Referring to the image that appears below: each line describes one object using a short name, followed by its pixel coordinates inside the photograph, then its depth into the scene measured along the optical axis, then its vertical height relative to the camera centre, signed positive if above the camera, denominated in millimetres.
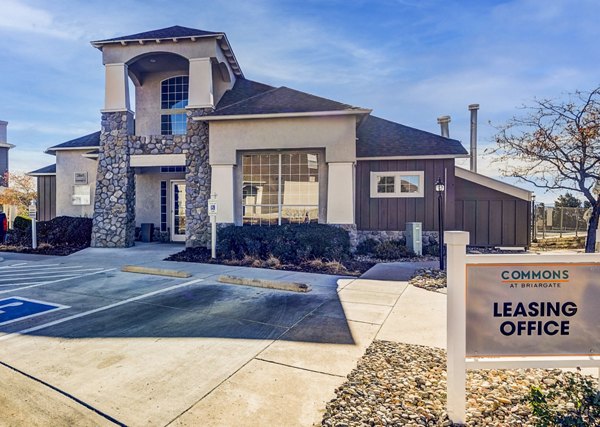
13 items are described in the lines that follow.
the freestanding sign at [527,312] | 2678 -790
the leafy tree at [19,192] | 22406 +1349
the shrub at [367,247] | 11906 -1232
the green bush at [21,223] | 15353 -547
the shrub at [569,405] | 2416 -1480
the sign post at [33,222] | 12734 -431
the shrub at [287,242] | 9891 -910
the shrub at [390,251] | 10968 -1286
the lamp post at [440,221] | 9142 -224
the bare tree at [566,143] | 8875 +1988
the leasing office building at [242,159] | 11367 +1955
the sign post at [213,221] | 10648 -285
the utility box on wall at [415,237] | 11445 -824
